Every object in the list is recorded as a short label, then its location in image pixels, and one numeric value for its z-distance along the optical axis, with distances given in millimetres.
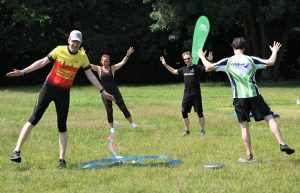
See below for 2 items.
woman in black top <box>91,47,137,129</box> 12250
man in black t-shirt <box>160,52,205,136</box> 11742
